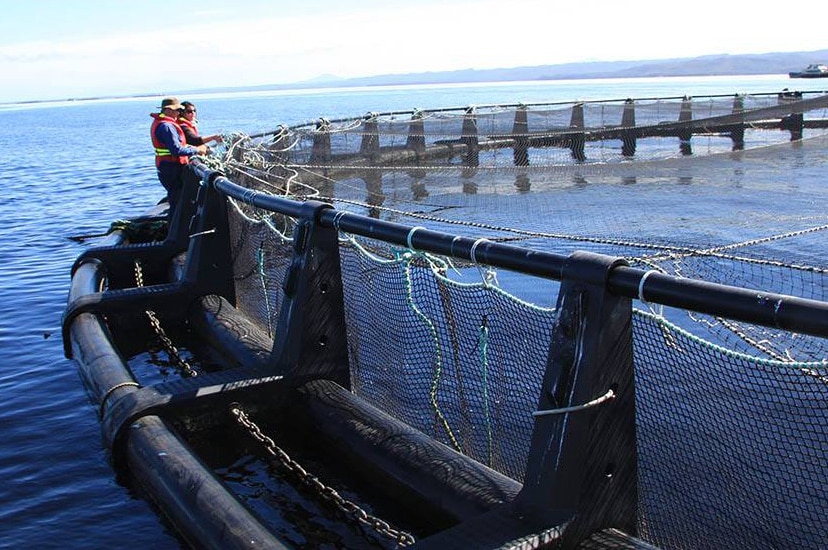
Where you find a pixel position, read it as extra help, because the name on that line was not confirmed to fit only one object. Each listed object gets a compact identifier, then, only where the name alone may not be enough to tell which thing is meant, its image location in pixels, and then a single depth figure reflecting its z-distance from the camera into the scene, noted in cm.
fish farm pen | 312
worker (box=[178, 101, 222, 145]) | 1363
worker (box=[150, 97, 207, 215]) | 1116
